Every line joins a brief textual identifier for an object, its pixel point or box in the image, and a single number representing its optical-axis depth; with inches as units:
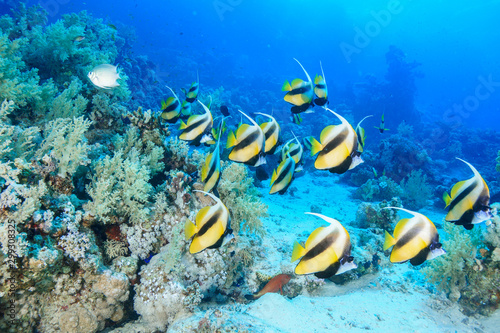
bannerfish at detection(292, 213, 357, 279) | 62.4
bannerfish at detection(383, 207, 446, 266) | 68.3
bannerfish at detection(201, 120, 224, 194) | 85.6
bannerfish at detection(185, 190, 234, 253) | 70.7
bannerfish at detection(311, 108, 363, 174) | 66.9
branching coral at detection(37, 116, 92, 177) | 109.5
